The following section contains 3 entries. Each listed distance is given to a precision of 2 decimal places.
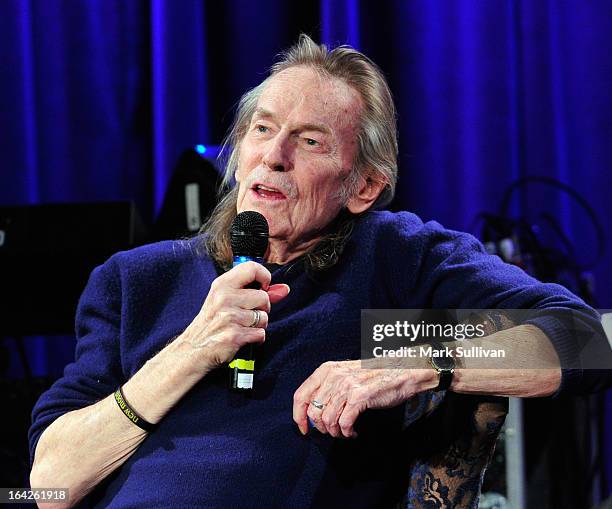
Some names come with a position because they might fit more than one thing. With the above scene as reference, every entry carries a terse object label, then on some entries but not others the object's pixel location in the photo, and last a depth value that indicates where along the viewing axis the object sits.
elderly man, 3.81
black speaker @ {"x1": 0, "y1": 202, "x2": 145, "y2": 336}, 4.51
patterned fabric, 3.87
